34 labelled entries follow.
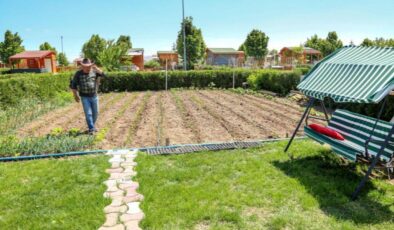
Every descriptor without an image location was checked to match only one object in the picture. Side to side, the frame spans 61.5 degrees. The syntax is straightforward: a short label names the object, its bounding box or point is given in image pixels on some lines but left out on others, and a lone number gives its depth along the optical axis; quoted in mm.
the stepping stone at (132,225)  3484
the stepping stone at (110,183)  4672
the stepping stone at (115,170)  5193
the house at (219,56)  63088
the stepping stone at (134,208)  3854
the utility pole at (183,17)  36188
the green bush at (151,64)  49722
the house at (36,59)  43425
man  7453
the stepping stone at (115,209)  3861
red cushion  4785
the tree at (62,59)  62625
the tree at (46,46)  58156
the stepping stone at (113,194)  4270
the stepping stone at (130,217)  3668
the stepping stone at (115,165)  5430
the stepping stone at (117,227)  3480
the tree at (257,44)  53781
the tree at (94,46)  40250
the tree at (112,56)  32287
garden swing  4207
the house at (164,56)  55344
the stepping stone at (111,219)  3564
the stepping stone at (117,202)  4047
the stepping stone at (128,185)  4568
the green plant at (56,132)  7494
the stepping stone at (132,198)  4152
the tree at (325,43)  51356
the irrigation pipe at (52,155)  5879
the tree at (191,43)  39688
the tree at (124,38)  58347
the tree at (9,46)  46594
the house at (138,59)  50181
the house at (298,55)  45406
